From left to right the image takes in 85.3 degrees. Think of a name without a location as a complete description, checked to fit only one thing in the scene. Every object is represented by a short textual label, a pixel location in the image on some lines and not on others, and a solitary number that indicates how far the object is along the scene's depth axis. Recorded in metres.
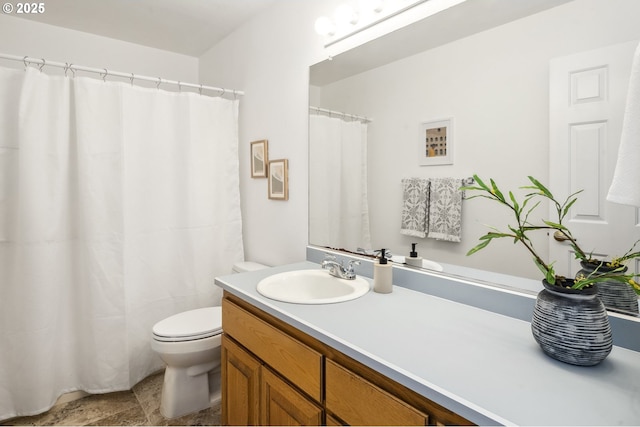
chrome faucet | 1.53
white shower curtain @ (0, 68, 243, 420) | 1.83
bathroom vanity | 0.69
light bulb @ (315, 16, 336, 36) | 1.73
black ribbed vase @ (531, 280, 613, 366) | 0.79
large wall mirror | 1.01
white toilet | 1.80
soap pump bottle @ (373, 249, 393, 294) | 1.36
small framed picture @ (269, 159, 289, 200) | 2.12
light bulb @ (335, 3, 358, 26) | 1.62
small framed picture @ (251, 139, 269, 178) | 2.27
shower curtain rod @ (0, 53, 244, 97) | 1.76
